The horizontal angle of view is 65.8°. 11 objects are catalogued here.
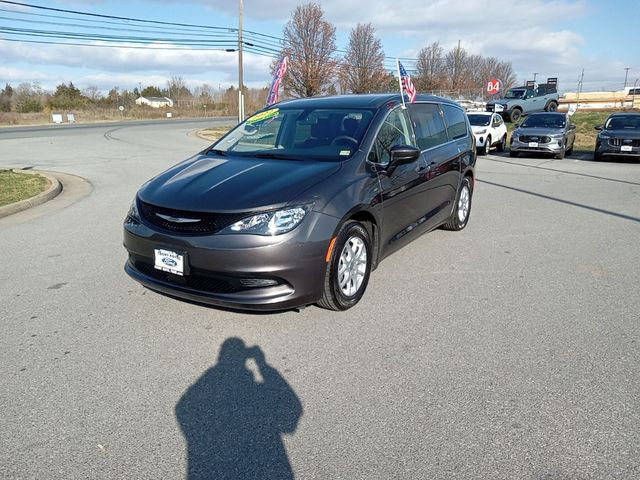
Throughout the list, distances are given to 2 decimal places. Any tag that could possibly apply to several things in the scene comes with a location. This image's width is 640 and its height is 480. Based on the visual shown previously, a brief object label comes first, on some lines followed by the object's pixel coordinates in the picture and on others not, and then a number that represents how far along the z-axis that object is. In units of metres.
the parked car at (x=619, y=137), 15.38
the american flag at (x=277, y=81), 14.70
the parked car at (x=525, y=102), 28.64
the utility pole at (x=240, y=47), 26.60
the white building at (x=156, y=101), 88.12
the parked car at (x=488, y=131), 18.72
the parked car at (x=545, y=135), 16.58
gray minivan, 3.56
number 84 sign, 34.53
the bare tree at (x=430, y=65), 55.41
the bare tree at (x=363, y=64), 32.59
